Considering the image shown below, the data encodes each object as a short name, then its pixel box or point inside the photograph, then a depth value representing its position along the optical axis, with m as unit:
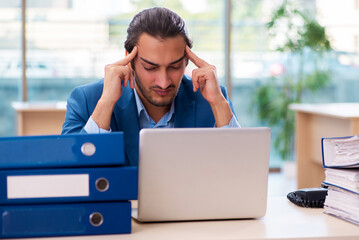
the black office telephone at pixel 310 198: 2.21
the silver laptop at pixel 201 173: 1.96
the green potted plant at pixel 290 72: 6.57
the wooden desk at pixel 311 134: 5.31
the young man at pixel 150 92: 2.57
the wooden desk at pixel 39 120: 5.61
